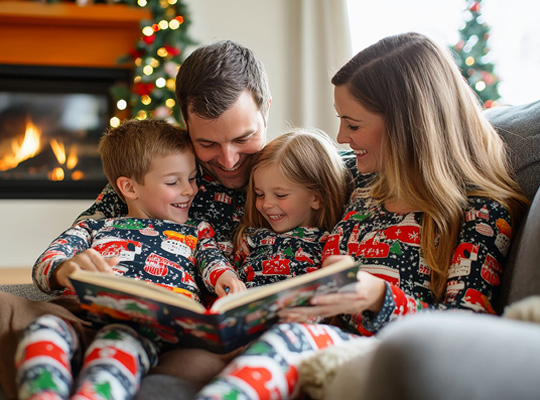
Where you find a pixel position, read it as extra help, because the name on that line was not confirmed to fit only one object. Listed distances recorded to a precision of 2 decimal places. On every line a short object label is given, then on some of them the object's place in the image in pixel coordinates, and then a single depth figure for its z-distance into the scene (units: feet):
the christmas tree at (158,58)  12.10
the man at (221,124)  5.55
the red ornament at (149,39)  12.25
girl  5.39
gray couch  2.44
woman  4.17
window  12.14
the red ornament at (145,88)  12.14
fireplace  12.75
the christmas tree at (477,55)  11.75
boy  3.39
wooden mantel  12.23
